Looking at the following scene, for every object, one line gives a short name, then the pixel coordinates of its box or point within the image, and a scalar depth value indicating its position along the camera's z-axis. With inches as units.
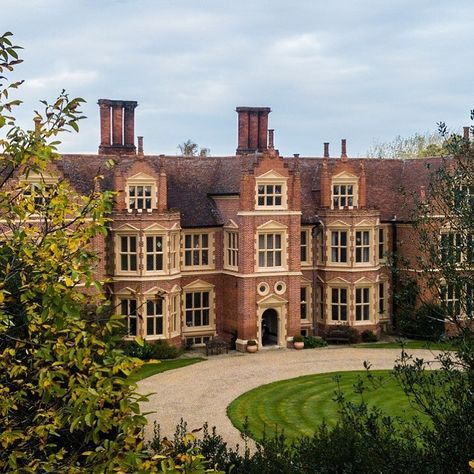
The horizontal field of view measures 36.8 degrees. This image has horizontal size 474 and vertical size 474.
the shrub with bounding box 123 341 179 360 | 1215.6
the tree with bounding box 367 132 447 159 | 3176.7
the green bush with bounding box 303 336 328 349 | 1374.3
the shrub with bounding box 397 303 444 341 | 1348.4
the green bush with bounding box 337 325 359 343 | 1405.0
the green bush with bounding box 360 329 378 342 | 1424.7
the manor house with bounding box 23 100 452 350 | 1274.6
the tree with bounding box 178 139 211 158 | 3343.5
